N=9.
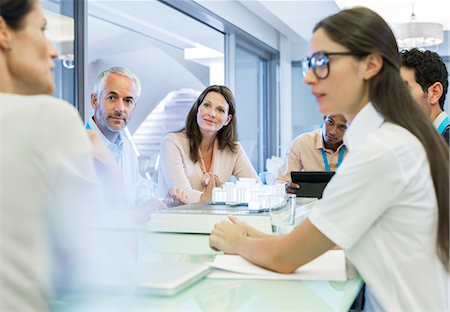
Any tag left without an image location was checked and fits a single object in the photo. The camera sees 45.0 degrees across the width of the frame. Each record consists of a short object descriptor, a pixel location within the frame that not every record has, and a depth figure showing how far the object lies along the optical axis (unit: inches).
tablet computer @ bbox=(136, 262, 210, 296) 41.6
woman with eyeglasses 43.3
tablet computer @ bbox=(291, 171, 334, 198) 105.5
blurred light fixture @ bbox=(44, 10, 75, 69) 131.5
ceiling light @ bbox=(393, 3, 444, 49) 185.0
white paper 47.8
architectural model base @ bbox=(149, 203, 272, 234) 69.6
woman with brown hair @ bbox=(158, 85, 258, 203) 117.1
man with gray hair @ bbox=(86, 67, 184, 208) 112.7
